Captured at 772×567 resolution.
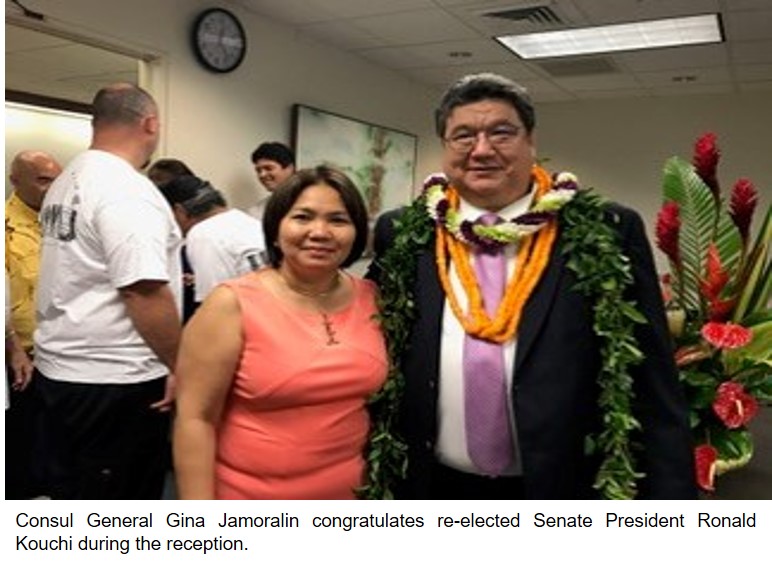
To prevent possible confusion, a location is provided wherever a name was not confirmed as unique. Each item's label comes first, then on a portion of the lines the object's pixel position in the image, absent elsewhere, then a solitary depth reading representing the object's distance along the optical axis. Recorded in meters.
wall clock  3.19
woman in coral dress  1.13
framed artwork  3.95
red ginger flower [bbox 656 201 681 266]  1.37
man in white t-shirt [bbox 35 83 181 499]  1.56
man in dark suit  1.09
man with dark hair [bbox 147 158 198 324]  2.51
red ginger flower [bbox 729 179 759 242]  1.35
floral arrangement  1.35
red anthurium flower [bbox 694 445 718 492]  1.30
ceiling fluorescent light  3.47
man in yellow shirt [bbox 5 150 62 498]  1.90
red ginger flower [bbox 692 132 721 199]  1.44
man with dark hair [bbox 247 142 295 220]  3.31
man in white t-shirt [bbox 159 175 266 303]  2.34
